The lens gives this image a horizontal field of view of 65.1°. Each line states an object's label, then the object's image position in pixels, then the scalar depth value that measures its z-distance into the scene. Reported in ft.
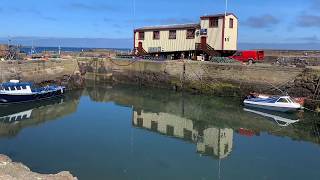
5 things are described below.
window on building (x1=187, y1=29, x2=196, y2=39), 82.46
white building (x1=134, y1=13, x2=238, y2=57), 78.88
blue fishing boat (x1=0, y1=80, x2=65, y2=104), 59.54
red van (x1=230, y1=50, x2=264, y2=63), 79.49
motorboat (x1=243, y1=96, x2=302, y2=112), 57.54
